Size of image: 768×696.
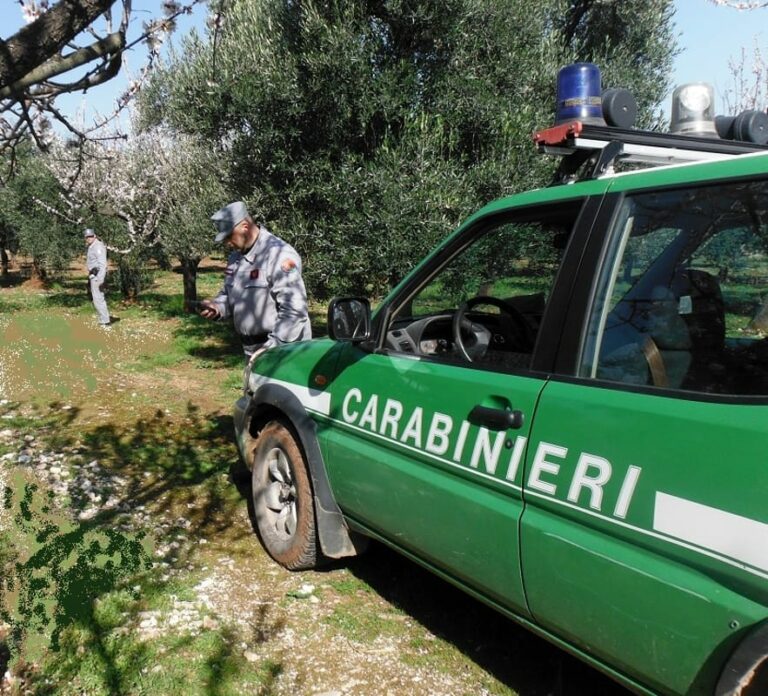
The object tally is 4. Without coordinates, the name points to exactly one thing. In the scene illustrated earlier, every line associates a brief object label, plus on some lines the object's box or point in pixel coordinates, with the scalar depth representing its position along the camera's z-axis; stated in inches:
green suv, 70.9
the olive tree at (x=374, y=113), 312.2
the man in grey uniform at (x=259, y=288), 186.2
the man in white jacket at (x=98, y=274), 560.4
